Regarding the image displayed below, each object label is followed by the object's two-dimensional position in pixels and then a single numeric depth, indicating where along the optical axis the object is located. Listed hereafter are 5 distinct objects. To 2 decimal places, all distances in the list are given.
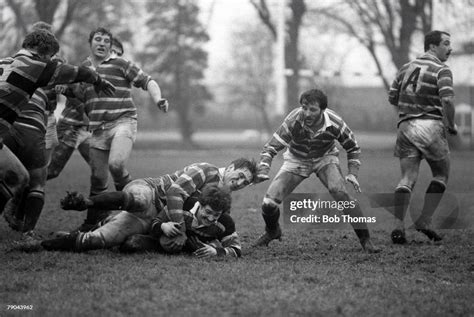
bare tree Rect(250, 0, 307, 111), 50.46
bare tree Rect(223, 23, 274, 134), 63.59
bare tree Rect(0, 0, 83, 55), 52.19
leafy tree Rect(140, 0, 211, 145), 58.19
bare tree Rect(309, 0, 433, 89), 49.06
